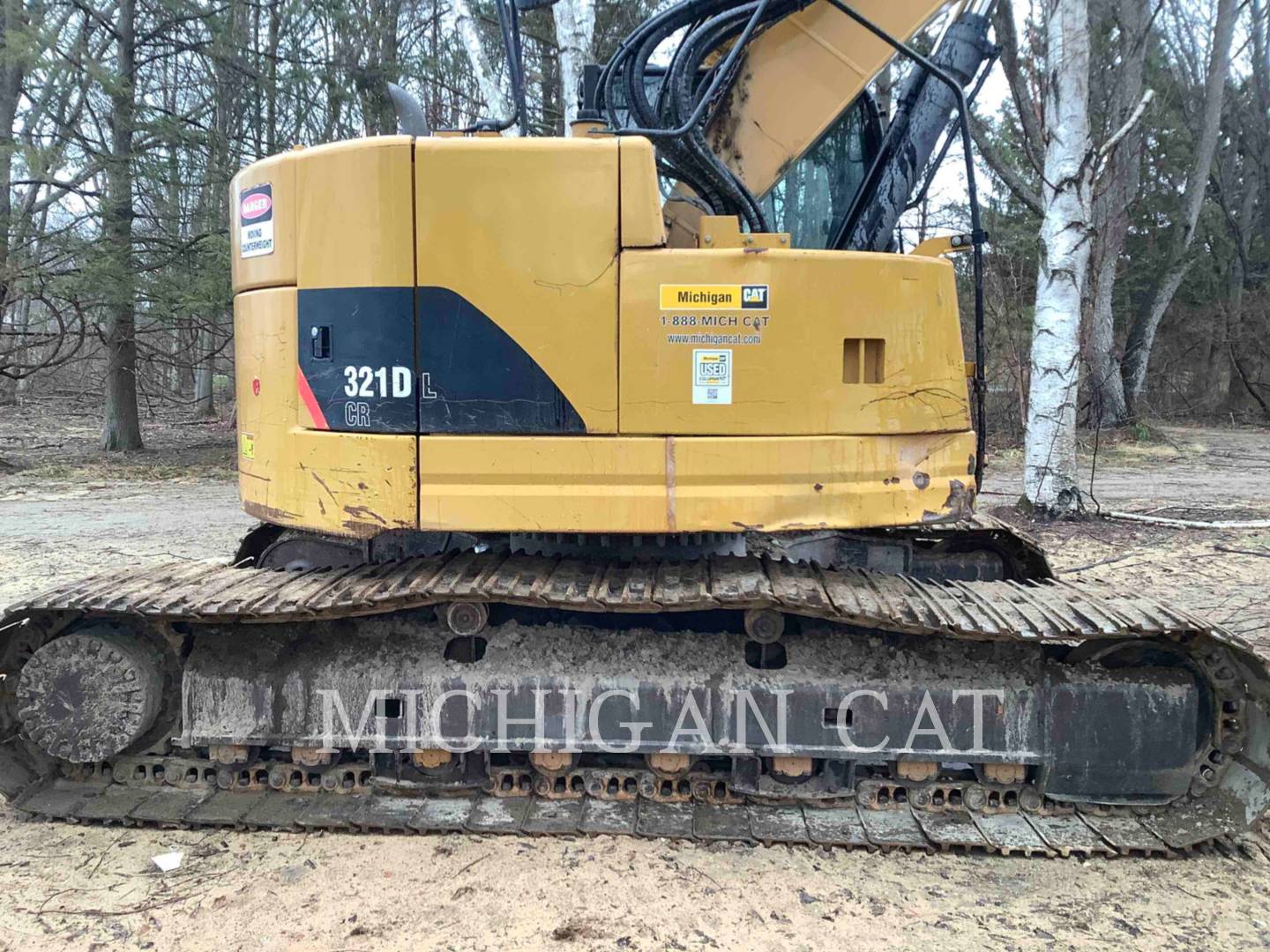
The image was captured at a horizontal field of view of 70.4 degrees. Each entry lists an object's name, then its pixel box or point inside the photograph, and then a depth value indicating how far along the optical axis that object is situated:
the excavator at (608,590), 3.11
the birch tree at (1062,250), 7.78
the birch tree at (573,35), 9.72
